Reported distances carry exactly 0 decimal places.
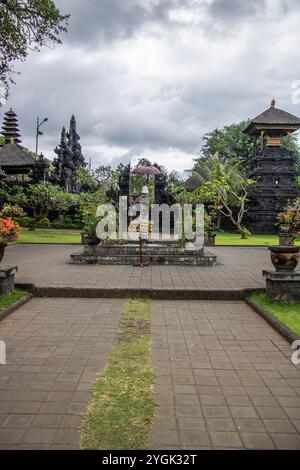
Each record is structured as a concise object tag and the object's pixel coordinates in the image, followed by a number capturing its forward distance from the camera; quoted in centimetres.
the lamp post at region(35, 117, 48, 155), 3541
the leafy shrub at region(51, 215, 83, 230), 2666
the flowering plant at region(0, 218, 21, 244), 684
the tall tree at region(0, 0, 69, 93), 1136
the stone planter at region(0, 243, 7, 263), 703
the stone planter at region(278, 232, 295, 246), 1667
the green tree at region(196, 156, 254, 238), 2314
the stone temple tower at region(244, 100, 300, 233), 2942
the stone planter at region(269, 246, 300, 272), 705
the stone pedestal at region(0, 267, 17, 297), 687
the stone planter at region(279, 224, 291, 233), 1606
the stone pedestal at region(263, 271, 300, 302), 689
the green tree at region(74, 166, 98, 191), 3238
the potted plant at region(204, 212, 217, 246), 1830
